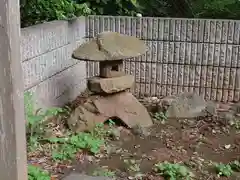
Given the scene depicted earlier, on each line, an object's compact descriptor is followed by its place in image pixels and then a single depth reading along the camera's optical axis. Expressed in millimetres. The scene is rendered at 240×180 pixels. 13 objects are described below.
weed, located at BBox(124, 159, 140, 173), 3478
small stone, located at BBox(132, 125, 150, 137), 4367
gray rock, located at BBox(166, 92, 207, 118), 4883
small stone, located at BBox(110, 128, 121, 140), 4227
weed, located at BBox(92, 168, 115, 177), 3340
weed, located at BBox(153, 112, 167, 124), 4789
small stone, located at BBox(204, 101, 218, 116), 4918
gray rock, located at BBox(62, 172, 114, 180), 3133
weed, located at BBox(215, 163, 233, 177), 3428
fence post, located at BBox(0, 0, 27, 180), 1688
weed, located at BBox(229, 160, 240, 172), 3552
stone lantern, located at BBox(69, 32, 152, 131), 4395
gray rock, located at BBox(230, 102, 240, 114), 5050
